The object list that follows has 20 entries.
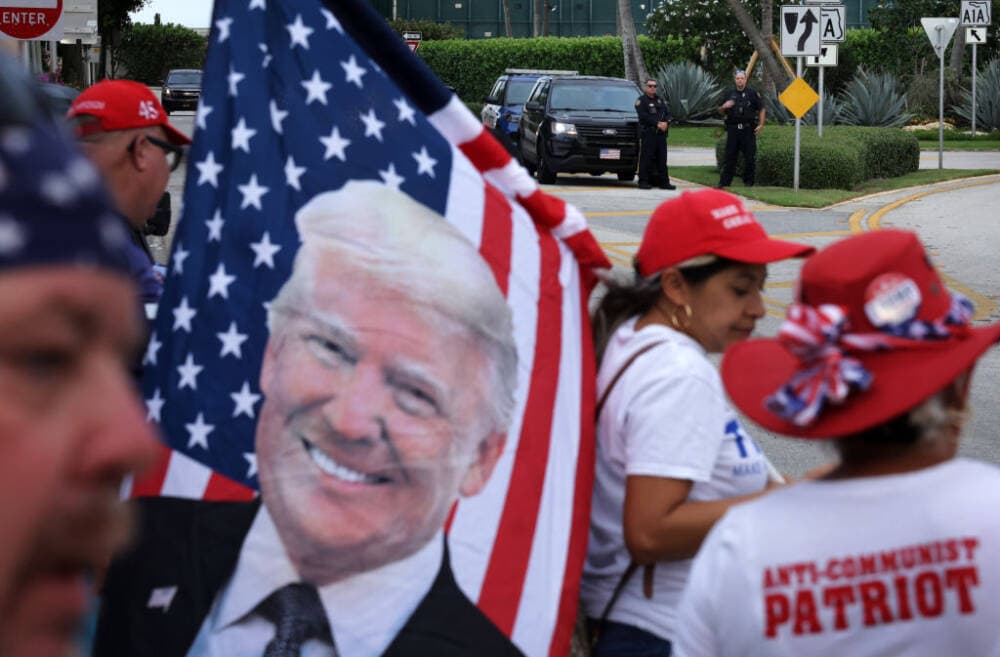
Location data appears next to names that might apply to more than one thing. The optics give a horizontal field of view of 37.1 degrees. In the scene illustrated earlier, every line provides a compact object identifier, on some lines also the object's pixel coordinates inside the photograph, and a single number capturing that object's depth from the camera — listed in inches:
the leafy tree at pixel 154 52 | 3184.1
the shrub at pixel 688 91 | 1787.6
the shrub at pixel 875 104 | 1440.7
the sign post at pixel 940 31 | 1149.7
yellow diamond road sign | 964.9
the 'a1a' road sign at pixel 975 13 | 1164.5
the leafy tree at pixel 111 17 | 2085.4
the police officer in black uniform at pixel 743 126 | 1000.9
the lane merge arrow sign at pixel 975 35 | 1208.2
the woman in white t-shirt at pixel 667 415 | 113.9
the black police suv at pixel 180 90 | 2070.6
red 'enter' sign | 565.3
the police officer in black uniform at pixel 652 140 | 1023.6
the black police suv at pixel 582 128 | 1040.2
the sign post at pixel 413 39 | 1538.6
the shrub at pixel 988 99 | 1593.3
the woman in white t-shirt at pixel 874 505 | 85.4
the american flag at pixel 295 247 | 114.9
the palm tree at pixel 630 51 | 1720.0
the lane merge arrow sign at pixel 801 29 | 953.5
